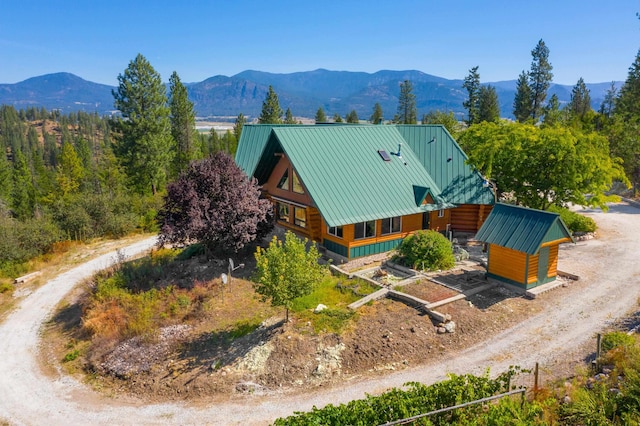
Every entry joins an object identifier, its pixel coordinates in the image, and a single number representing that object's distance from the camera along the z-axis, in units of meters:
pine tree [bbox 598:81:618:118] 88.38
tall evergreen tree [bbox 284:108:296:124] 83.82
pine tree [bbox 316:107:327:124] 94.19
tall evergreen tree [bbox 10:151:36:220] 64.62
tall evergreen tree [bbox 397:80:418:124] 94.44
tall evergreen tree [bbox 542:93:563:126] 55.28
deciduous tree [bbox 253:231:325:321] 15.71
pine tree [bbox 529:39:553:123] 69.69
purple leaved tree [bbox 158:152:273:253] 21.70
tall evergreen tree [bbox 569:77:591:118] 81.94
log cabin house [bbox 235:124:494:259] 23.52
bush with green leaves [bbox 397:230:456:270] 22.47
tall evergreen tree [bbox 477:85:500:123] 74.25
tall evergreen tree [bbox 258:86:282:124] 63.75
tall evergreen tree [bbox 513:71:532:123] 71.06
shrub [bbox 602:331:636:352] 13.91
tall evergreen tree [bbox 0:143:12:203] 63.94
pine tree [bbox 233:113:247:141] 74.20
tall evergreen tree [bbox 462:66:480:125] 76.50
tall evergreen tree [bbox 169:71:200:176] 52.00
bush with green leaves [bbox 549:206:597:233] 28.61
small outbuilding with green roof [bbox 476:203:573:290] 19.00
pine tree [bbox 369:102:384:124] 87.38
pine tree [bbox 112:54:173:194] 42.31
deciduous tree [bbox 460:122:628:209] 22.92
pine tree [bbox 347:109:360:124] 89.12
